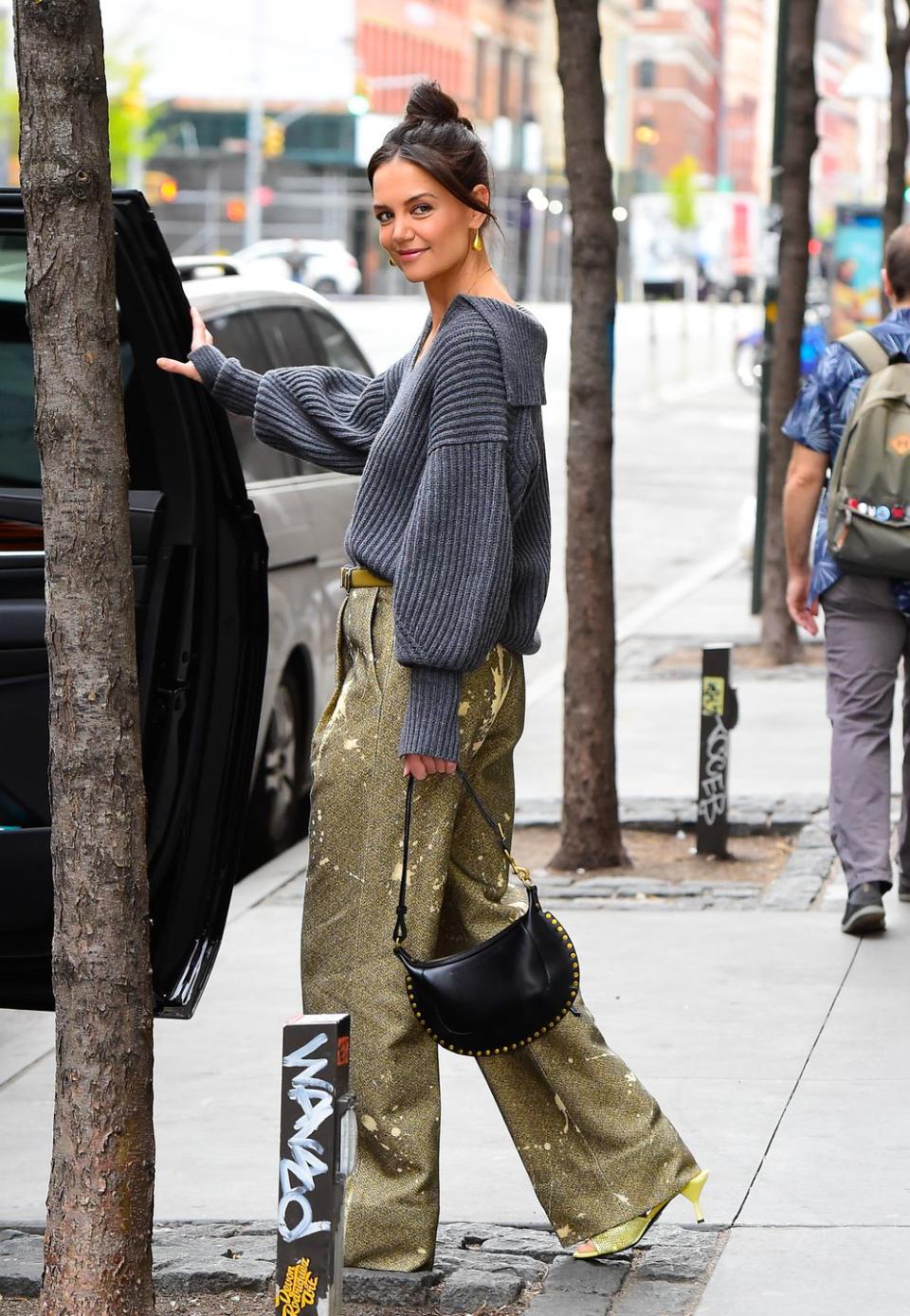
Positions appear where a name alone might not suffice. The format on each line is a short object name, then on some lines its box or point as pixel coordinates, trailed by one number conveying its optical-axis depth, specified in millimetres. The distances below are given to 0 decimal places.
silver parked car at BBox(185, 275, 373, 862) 7422
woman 3625
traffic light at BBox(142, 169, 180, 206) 63812
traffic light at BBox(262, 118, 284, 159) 71500
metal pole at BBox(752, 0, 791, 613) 12719
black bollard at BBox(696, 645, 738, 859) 7465
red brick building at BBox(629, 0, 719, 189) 137875
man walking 6258
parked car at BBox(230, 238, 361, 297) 59125
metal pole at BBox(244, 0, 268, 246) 70438
